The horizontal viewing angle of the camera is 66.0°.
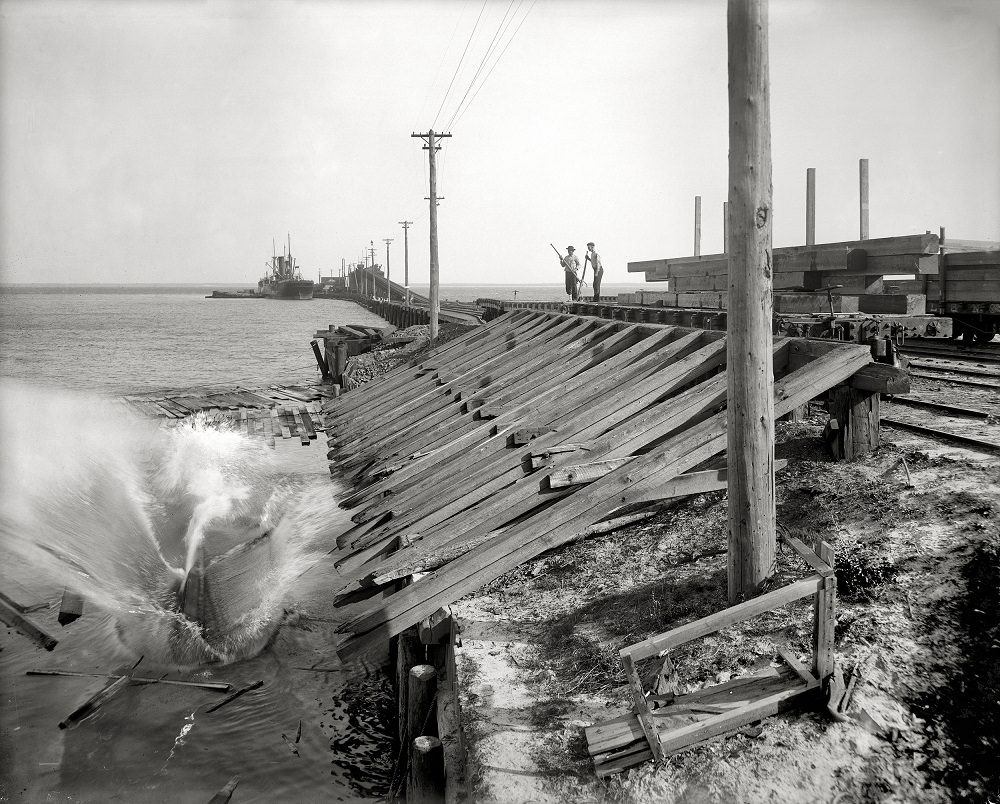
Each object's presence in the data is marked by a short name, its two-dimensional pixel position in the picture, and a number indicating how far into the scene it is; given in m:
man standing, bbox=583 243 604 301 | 19.72
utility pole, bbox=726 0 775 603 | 4.75
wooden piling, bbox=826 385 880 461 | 6.76
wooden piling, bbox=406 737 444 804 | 4.62
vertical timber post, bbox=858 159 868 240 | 16.06
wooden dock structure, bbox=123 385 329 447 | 18.94
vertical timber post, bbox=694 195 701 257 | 20.64
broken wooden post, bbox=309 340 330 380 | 28.28
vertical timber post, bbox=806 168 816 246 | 16.83
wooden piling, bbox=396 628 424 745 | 5.95
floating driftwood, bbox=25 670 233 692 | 6.84
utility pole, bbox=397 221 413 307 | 81.06
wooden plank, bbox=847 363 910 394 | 6.07
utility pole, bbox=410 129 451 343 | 25.37
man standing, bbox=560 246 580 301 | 20.61
